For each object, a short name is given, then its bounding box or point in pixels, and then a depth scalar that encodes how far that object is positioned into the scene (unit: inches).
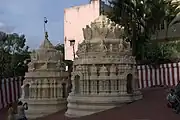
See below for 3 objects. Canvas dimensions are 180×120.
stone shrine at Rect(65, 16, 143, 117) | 657.6
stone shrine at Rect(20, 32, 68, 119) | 803.5
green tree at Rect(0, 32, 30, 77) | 1274.6
